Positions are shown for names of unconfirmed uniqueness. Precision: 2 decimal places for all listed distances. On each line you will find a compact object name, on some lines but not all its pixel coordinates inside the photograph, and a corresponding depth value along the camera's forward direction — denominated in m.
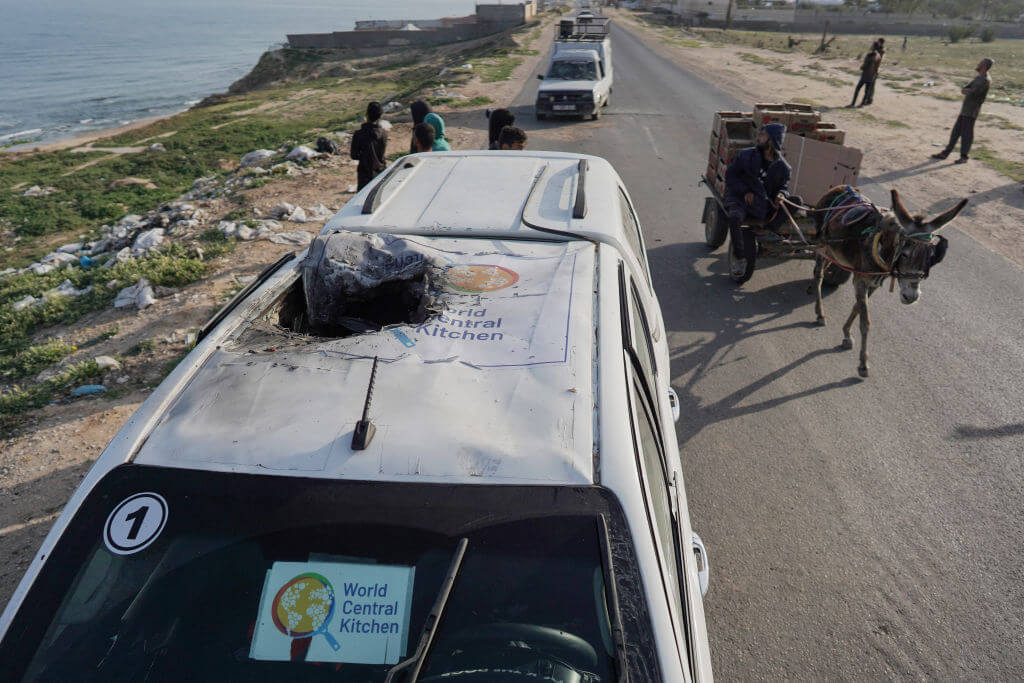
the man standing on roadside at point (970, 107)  11.77
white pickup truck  16.23
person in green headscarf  7.33
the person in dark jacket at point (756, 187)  6.70
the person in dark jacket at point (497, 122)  7.57
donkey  5.08
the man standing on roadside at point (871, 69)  17.52
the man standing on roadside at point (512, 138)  6.69
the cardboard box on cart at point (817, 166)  7.19
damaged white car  1.65
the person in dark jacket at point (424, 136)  6.75
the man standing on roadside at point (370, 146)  7.23
